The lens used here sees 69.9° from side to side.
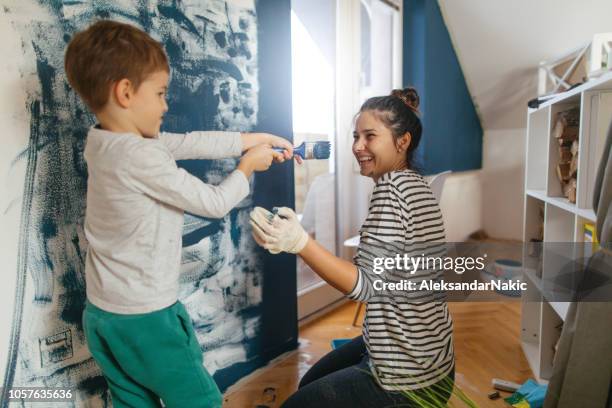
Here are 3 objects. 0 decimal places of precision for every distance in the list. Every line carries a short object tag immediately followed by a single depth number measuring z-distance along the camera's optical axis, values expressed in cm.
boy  85
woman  96
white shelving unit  136
